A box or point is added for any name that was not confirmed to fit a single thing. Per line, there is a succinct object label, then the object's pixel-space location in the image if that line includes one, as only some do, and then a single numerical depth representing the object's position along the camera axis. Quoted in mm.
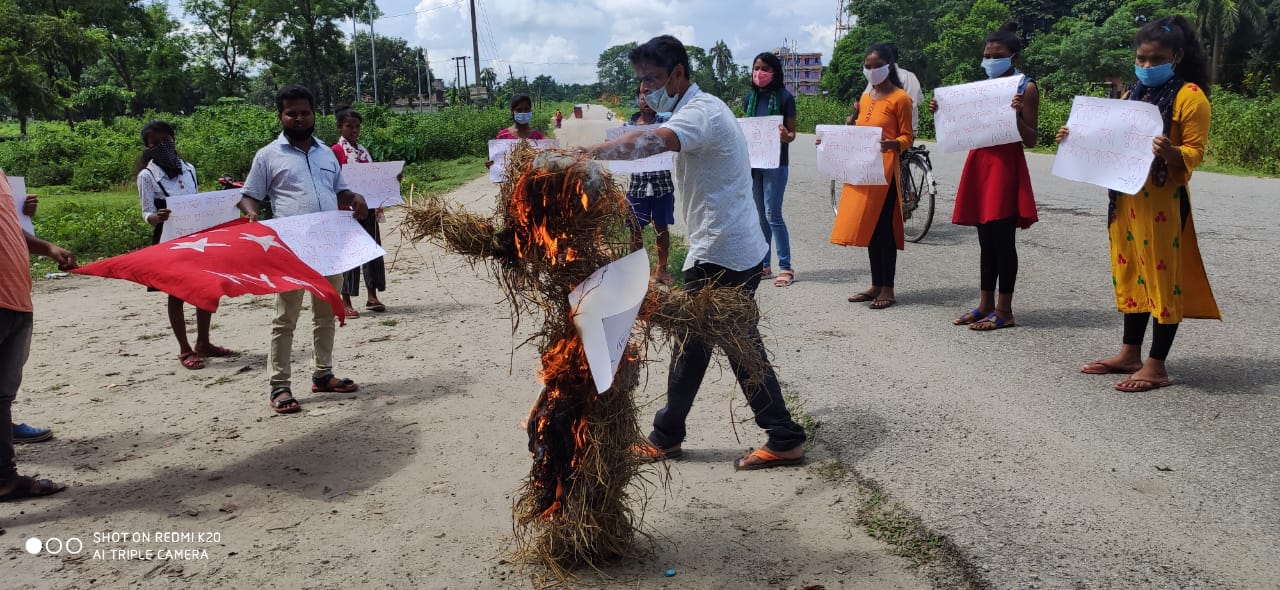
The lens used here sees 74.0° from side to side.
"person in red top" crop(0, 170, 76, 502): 3941
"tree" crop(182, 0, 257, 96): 56125
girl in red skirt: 5688
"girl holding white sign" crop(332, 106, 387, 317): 7210
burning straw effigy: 2777
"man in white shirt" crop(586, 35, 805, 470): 3438
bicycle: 9445
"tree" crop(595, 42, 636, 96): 137488
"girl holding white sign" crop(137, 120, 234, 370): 6098
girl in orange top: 6551
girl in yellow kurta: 4480
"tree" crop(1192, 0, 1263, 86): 37469
